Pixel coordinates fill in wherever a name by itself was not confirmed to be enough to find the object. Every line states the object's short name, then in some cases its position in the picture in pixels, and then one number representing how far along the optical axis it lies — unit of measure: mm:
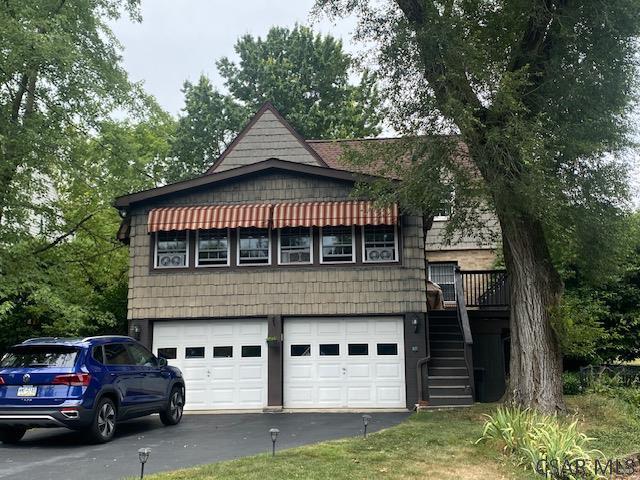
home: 15117
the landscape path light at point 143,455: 6742
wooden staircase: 14297
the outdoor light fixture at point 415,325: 14906
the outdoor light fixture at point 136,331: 15633
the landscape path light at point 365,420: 9482
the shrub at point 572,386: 14612
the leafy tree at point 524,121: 10695
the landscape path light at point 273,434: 8156
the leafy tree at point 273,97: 35656
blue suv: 9438
